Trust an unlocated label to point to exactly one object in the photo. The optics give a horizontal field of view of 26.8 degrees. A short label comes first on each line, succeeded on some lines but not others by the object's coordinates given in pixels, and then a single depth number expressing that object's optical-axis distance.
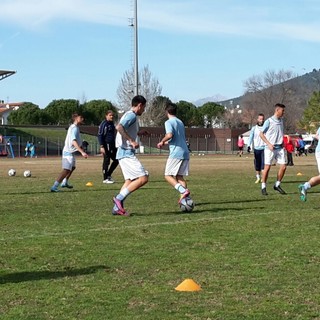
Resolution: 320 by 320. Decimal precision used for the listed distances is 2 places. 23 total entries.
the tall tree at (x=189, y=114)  121.50
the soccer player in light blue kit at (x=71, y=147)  15.91
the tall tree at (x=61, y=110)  107.12
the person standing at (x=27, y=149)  68.62
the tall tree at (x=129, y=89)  100.56
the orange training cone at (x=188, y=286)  5.80
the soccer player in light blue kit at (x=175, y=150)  11.76
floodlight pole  58.69
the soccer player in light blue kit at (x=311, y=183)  12.24
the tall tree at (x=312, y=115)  85.88
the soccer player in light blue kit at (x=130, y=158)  10.92
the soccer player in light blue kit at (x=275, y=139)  15.02
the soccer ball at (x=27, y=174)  23.33
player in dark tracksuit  19.00
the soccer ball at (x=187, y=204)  11.36
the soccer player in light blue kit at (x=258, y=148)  18.34
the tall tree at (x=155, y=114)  105.88
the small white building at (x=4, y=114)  132.12
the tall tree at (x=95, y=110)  108.31
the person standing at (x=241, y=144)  64.27
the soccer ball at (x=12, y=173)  24.12
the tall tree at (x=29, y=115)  104.31
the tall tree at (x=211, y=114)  127.69
